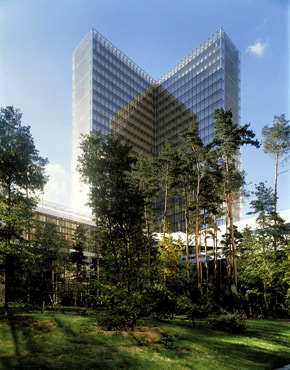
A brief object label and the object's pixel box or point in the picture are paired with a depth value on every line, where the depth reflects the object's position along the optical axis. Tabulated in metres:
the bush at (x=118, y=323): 15.70
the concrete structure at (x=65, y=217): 62.66
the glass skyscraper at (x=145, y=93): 107.69
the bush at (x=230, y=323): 18.77
